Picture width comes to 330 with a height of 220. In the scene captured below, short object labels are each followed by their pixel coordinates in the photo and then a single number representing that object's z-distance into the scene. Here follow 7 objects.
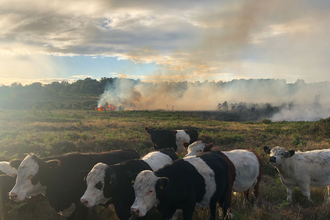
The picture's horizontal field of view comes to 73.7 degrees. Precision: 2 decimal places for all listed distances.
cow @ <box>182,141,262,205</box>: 7.07
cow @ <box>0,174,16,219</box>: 7.19
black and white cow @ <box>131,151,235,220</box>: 4.77
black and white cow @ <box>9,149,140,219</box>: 6.07
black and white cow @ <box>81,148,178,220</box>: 5.29
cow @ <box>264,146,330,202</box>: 8.05
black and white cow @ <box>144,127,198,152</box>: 14.65
